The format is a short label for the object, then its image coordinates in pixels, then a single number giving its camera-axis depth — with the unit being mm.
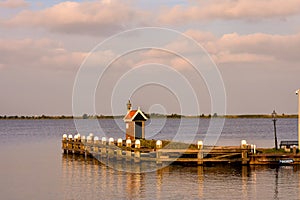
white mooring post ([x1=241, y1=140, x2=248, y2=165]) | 44625
